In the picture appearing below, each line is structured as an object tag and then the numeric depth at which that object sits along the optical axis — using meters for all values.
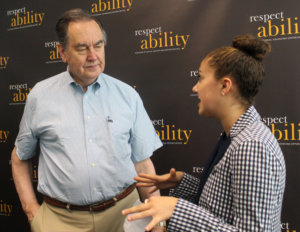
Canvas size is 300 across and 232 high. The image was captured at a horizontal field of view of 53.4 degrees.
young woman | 0.95
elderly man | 1.62
